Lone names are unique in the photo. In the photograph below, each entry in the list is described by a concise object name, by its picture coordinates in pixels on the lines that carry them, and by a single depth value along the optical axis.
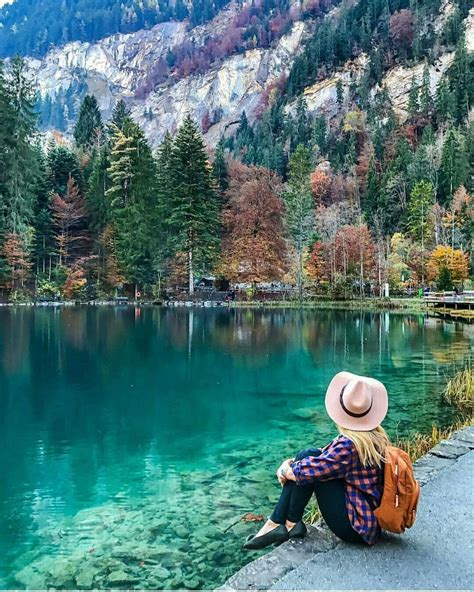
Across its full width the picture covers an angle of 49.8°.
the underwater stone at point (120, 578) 3.79
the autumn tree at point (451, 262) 35.09
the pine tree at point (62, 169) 45.81
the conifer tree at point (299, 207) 43.47
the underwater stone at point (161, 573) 3.83
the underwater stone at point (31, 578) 3.81
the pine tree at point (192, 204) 41.31
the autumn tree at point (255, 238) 41.41
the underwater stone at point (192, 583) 3.71
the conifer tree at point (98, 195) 44.88
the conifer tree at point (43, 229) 42.72
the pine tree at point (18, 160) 38.59
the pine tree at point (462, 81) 61.44
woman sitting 2.96
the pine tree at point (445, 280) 33.47
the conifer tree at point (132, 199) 41.66
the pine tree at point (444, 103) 61.38
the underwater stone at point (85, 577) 3.78
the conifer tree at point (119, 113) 60.44
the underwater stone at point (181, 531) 4.48
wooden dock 26.47
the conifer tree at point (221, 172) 49.56
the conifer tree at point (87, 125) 64.43
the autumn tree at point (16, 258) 37.50
